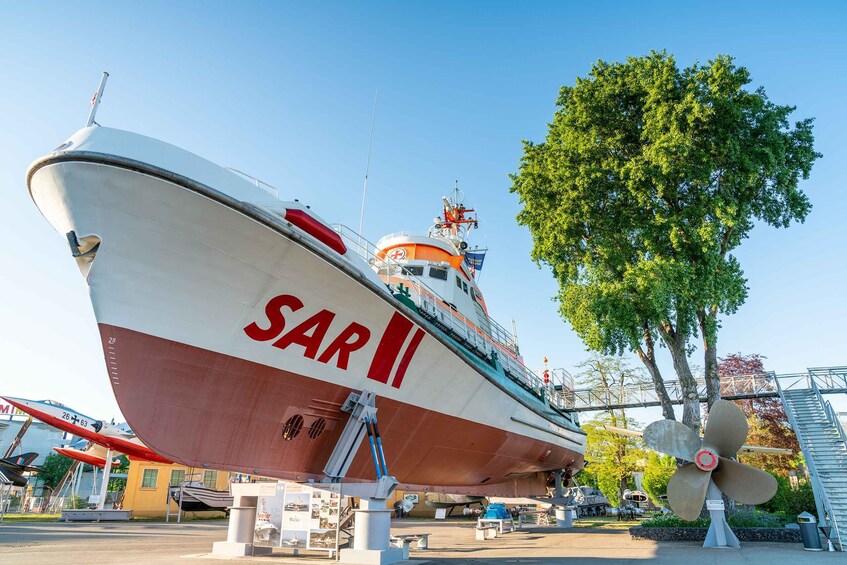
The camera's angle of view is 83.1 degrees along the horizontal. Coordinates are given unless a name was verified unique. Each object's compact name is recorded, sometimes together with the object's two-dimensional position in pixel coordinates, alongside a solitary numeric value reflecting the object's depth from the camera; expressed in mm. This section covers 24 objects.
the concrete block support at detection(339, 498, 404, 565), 6895
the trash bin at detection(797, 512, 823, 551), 10812
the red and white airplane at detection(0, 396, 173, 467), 22359
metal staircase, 11977
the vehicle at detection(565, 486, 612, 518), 25756
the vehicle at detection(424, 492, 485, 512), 26531
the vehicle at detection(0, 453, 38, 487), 20172
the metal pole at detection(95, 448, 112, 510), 20472
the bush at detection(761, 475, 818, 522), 16272
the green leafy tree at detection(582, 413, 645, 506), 31984
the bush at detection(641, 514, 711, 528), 12641
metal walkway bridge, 19000
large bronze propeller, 10789
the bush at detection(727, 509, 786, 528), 12867
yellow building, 24156
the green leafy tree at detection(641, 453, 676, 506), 31203
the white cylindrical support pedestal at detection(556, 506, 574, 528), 18250
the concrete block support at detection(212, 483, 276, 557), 7945
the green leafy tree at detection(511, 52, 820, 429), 14539
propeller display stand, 10969
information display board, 7535
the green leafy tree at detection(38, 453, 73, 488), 45094
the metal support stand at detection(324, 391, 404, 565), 6988
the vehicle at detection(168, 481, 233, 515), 22578
